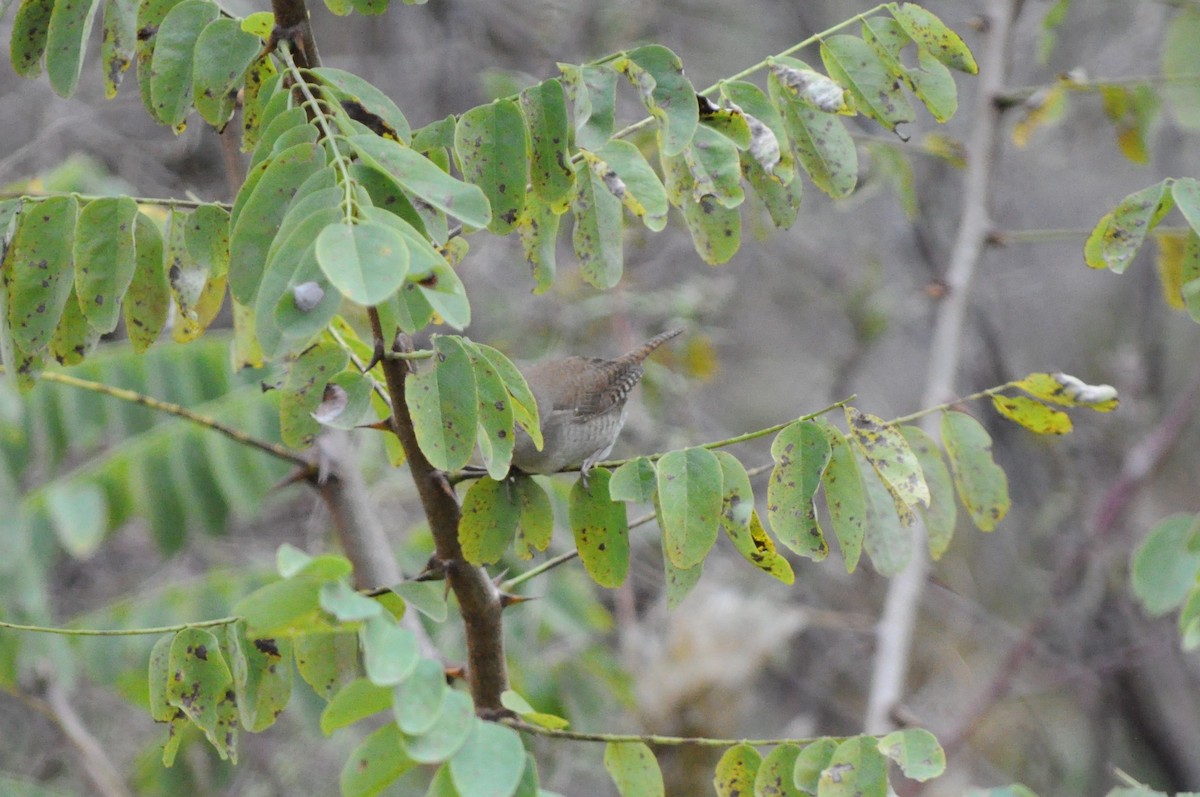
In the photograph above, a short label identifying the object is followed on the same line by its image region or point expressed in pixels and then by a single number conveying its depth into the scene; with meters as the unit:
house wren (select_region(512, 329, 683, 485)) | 6.56
